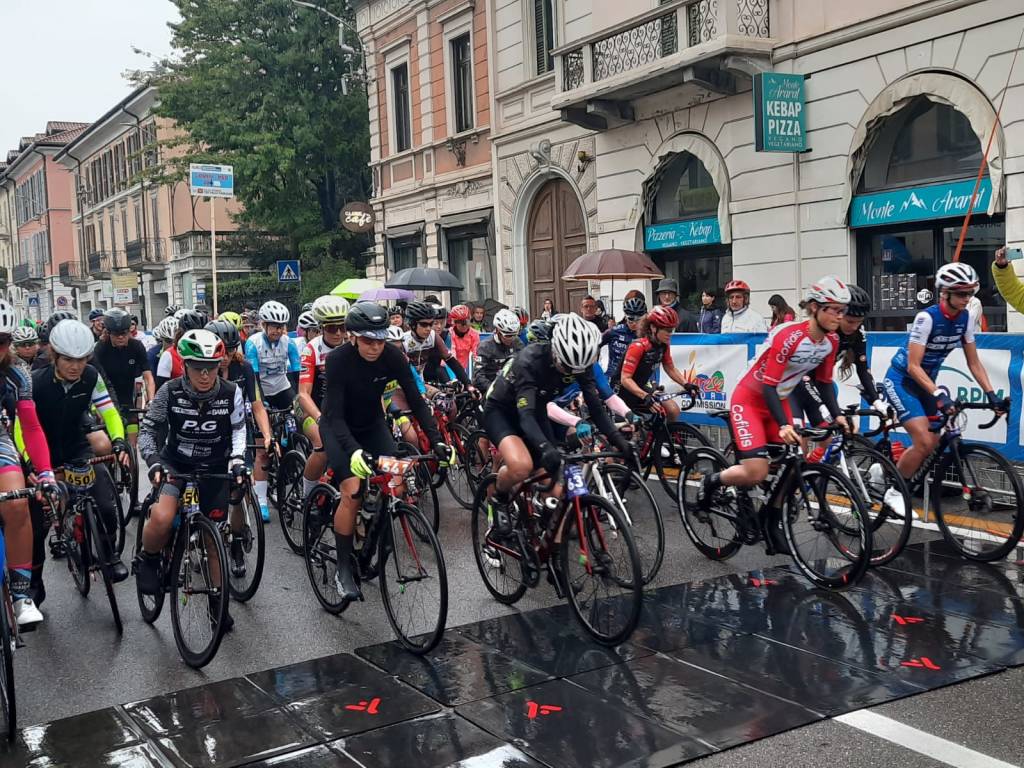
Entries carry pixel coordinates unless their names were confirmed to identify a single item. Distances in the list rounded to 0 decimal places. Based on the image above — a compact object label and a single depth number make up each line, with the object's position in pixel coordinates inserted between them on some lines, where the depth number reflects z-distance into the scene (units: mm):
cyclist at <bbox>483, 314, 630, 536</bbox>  6305
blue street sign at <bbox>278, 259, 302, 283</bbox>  23828
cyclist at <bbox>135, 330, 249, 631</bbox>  6230
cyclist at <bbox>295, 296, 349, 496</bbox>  7957
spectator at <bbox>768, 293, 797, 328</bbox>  13078
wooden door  22906
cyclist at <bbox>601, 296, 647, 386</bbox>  10453
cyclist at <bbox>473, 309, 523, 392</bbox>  11227
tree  32469
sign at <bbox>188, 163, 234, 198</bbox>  20422
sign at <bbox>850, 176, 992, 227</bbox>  14031
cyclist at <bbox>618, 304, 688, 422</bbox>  9266
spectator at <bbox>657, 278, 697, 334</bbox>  13508
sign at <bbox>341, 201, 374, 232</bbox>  30250
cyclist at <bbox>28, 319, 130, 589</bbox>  7035
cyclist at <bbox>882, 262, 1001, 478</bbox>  7516
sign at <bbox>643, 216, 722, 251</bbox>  18688
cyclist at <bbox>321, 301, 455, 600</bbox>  6309
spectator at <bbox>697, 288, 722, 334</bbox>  15828
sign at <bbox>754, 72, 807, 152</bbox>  16031
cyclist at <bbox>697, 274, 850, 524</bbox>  6797
